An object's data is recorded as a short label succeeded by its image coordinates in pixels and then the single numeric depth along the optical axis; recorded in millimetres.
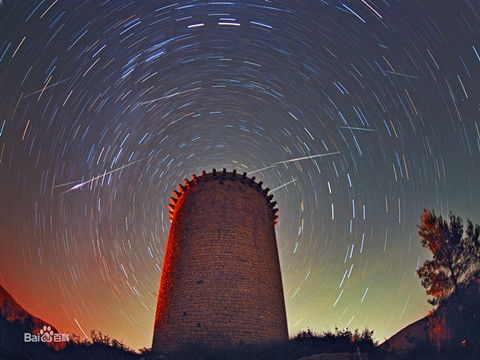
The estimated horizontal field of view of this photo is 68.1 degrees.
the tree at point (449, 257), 18844
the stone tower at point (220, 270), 14672
